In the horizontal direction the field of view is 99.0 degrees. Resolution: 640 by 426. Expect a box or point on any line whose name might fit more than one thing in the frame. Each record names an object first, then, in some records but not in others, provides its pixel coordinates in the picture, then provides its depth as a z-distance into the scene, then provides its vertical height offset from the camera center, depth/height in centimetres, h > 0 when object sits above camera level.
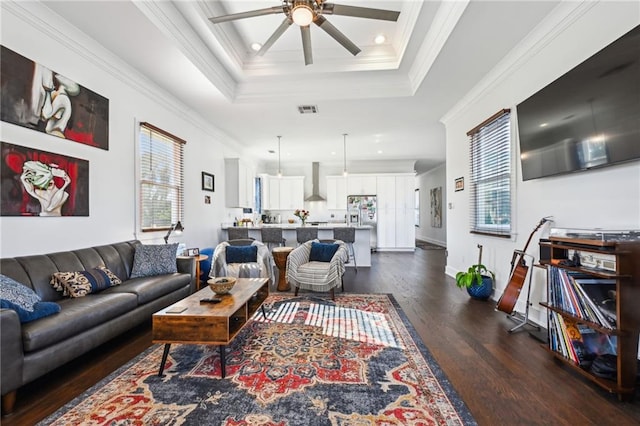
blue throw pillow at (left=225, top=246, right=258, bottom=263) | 409 -56
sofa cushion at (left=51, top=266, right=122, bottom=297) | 231 -55
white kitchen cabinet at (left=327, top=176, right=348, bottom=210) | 881 +76
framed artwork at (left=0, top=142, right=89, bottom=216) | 223 +34
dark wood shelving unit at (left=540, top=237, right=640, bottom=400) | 165 -62
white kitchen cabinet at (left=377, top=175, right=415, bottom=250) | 851 +2
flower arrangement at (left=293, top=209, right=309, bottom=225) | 646 +5
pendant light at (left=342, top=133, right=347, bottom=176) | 626 +184
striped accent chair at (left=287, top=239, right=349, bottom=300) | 364 -77
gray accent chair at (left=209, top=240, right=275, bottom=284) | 391 -72
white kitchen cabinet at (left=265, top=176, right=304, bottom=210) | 895 +73
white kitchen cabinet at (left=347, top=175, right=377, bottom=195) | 866 +97
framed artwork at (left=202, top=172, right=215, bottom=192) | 528 +72
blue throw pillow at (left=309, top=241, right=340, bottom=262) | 415 -55
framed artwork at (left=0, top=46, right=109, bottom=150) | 222 +110
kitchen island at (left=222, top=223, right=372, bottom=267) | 586 -48
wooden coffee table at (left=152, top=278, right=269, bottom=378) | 192 -76
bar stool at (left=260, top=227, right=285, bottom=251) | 559 -38
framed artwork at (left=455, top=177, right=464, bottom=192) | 453 +51
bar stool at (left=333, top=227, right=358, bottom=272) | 549 -37
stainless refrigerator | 861 +11
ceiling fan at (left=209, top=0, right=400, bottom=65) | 219 +167
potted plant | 356 -90
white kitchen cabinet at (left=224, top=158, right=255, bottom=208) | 622 +83
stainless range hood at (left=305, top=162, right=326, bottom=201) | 903 +123
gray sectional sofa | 159 -70
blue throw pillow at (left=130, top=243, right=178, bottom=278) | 310 -49
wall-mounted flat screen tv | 180 +77
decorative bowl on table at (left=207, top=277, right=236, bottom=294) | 236 -59
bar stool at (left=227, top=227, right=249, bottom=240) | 562 -33
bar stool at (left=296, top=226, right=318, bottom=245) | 554 -36
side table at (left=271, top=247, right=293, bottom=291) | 424 -74
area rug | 156 -114
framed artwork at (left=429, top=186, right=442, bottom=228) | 981 +27
